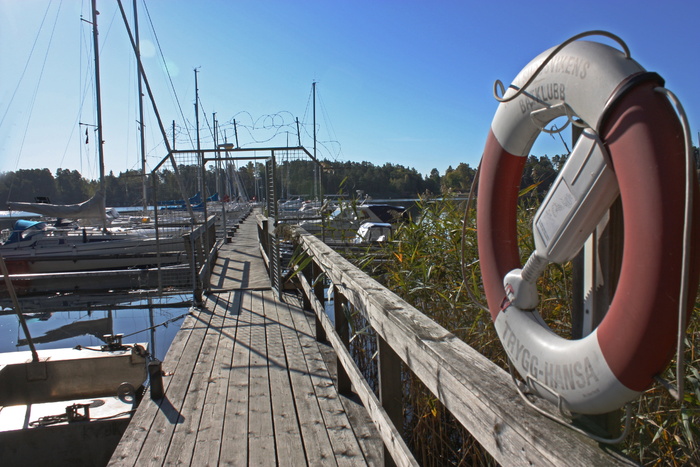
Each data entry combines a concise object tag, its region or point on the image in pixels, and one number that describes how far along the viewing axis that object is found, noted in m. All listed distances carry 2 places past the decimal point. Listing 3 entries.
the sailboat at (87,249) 11.80
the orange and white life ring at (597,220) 0.79
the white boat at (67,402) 3.03
